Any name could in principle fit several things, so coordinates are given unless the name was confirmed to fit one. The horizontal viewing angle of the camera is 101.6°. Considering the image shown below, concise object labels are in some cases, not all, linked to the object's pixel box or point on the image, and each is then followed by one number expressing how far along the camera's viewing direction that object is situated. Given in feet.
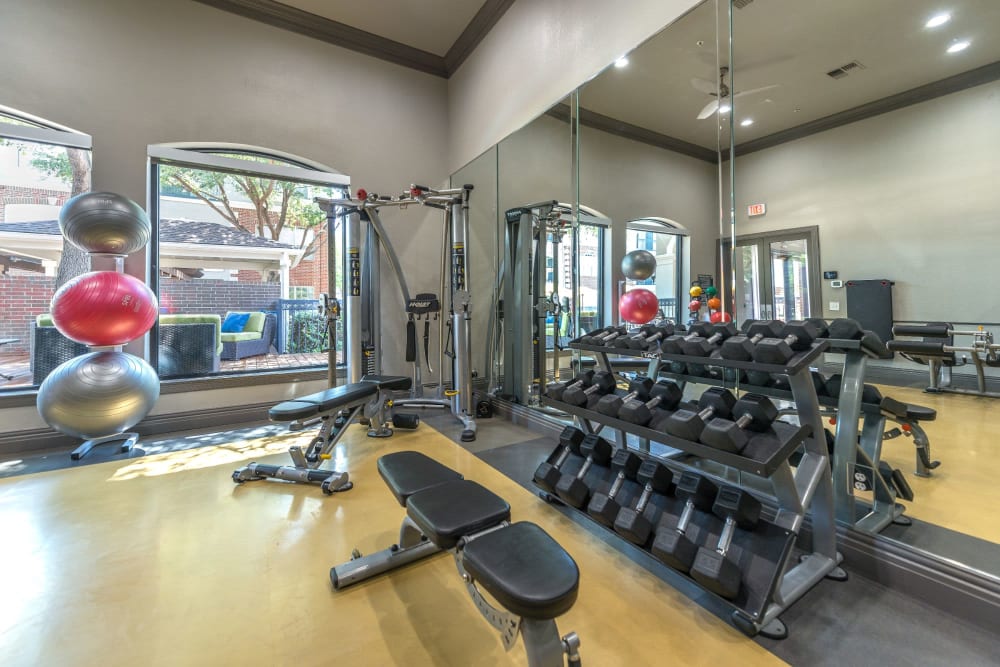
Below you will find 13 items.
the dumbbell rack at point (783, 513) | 4.56
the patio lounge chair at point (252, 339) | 13.96
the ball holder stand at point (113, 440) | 10.22
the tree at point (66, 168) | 11.27
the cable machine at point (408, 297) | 12.97
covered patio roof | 11.07
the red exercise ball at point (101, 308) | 9.14
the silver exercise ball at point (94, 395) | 9.12
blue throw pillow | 13.92
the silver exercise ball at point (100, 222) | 9.64
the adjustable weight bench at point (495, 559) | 3.21
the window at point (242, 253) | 12.96
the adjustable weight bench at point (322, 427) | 8.43
